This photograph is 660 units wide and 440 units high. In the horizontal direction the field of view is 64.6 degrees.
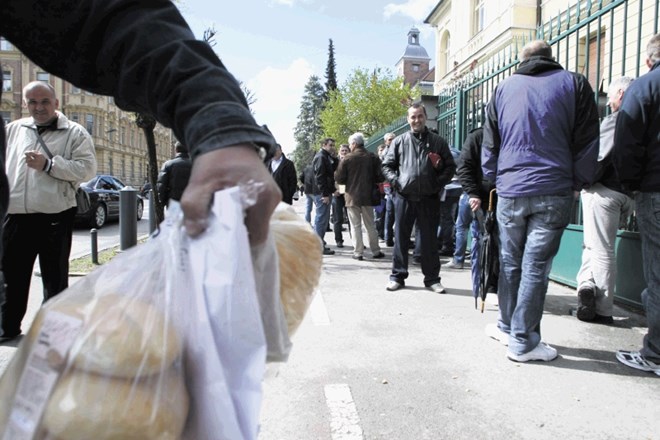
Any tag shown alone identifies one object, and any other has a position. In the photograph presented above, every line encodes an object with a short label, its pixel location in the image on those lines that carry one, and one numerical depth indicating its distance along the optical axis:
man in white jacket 4.15
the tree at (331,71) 79.69
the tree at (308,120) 91.06
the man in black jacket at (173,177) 6.83
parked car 14.14
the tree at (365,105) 43.16
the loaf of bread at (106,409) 0.77
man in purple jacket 3.70
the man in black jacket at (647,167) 3.60
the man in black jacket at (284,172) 9.27
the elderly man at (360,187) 8.66
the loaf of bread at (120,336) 0.79
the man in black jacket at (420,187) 6.15
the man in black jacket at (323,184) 9.64
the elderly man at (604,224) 4.58
